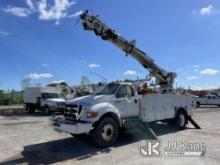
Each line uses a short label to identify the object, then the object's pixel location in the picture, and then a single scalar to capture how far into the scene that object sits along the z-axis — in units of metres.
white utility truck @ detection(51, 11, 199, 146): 5.64
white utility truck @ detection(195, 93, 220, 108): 21.11
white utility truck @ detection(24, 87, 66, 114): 14.06
